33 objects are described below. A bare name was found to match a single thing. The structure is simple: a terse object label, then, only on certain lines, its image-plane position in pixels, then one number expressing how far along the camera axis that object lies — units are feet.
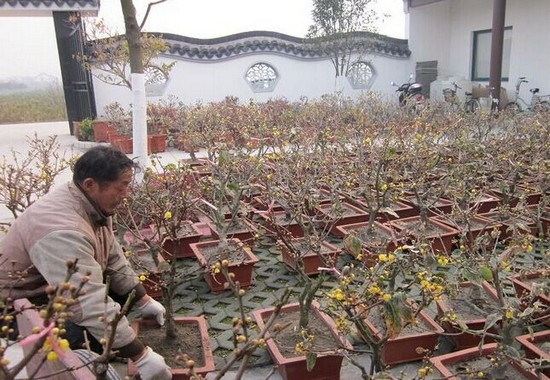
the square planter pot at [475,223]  11.43
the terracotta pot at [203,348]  6.21
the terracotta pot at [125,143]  23.68
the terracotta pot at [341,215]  11.76
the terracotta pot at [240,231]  11.33
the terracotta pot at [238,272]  9.61
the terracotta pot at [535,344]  6.44
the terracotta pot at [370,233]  10.81
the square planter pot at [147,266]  8.39
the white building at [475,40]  32.24
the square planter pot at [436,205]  12.98
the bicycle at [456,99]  25.12
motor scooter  34.62
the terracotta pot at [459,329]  7.51
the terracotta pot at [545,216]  12.05
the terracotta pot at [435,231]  11.08
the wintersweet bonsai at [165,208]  7.10
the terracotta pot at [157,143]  25.07
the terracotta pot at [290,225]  11.81
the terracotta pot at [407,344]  7.20
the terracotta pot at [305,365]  6.56
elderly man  5.49
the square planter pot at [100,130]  26.35
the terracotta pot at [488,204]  13.41
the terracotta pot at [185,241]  11.12
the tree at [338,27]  32.48
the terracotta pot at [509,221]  11.32
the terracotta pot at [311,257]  9.91
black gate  28.17
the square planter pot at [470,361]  6.28
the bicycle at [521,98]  30.41
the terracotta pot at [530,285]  6.73
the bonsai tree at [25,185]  9.09
